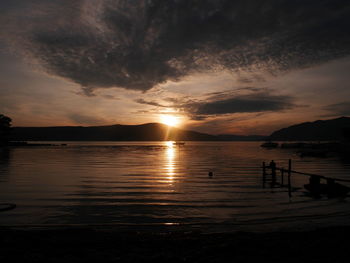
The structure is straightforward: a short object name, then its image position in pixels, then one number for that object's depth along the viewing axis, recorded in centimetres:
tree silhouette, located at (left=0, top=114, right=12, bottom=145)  12712
